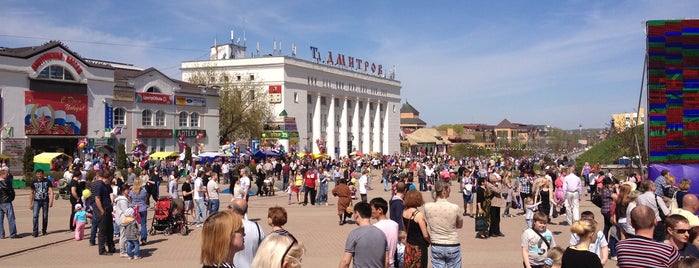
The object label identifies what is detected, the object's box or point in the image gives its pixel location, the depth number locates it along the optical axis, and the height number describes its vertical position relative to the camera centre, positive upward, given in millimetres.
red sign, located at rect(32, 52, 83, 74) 40688 +6630
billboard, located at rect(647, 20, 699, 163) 15969 +1644
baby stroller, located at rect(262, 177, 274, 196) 27662 -1698
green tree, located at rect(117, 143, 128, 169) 40031 -393
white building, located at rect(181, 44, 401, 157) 73250 +7570
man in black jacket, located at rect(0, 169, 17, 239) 13133 -995
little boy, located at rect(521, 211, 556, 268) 7000 -1106
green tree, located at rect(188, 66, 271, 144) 61750 +4809
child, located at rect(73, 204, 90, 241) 13508 -1640
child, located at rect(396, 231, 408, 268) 7480 -1261
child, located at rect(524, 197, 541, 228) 13141 -1359
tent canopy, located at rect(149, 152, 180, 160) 42625 -218
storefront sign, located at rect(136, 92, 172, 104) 48625 +4625
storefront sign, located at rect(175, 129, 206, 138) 52438 +1752
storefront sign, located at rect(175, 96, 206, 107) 52525 +4702
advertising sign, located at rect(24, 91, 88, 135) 40281 +2808
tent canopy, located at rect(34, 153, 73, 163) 34619 -255
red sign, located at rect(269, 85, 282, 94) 72688 +7783
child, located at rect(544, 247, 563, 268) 5973 -1087
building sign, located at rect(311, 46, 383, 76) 80438 +13284
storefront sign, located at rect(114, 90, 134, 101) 46812 +4584
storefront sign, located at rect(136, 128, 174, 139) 48312 +1642
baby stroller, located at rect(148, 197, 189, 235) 14578 -1620
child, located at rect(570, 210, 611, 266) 6942 -1177
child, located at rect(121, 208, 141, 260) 11156 -1613
